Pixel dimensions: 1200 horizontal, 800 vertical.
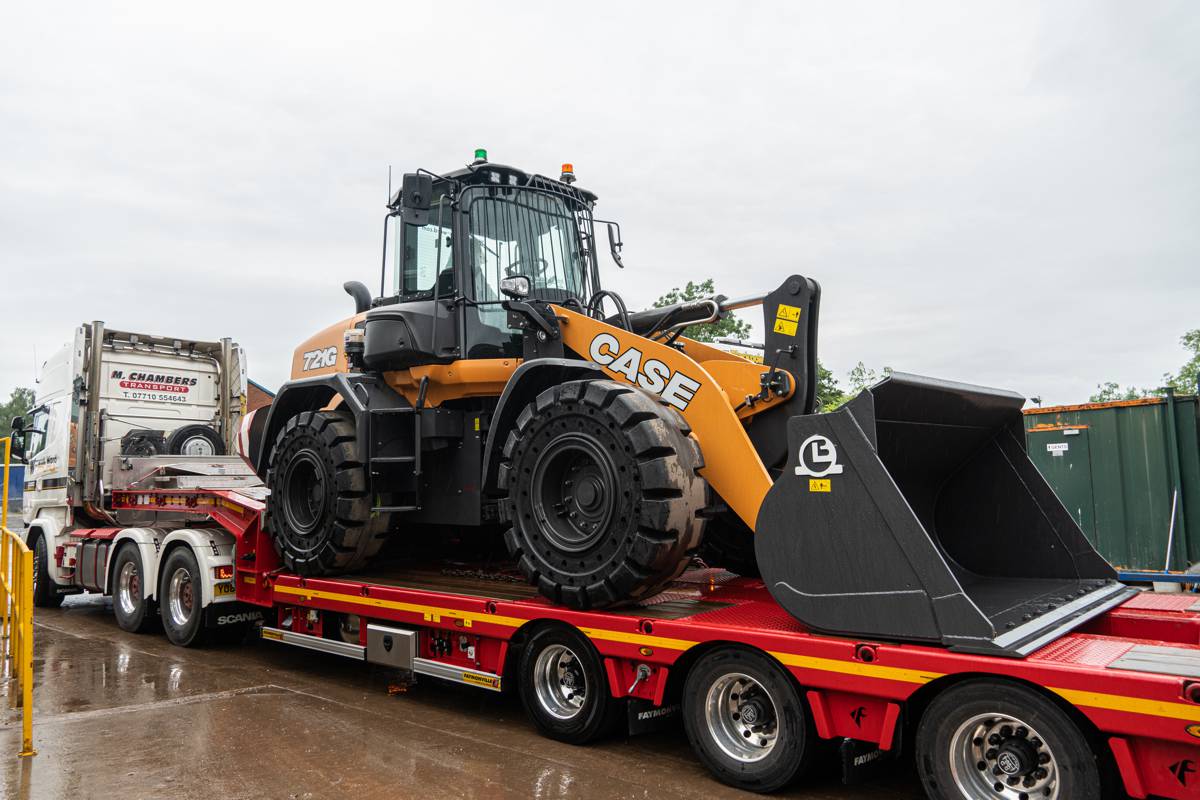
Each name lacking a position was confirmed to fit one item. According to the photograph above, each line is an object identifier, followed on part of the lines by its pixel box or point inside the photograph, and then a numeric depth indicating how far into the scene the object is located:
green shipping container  9.52
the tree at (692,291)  28.31
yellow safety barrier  5.20
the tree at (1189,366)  47.96
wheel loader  4.19
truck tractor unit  9.90
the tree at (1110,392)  61.94
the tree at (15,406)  79.59
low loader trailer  3.39
